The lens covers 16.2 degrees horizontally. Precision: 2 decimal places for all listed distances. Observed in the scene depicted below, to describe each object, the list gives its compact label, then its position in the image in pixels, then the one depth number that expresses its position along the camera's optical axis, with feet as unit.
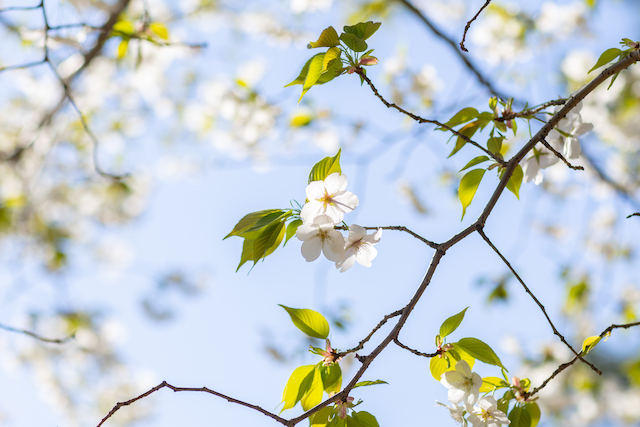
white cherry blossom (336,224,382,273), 4.24
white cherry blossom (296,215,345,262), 4.18
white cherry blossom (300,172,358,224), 4.20
